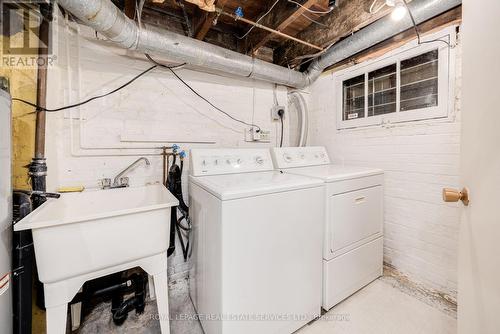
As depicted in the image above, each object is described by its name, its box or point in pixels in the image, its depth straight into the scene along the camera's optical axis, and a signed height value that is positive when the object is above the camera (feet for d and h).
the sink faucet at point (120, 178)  5.36 -0.42
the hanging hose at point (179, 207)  5.60 -1.19
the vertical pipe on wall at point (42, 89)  4.43 +1.58
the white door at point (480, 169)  2.01 -0.04
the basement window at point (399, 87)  5.09 +2.25
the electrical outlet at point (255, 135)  7.52 +1.04
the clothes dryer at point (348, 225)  4.81 -1.53
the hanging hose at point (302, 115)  8.00 +1.89
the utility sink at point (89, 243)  2.99 -1.28
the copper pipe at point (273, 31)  4.75 +3.54
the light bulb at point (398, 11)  4.69 +3.48
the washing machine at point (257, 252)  3.59 -1.68
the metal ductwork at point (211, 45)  3.84 +2.91
